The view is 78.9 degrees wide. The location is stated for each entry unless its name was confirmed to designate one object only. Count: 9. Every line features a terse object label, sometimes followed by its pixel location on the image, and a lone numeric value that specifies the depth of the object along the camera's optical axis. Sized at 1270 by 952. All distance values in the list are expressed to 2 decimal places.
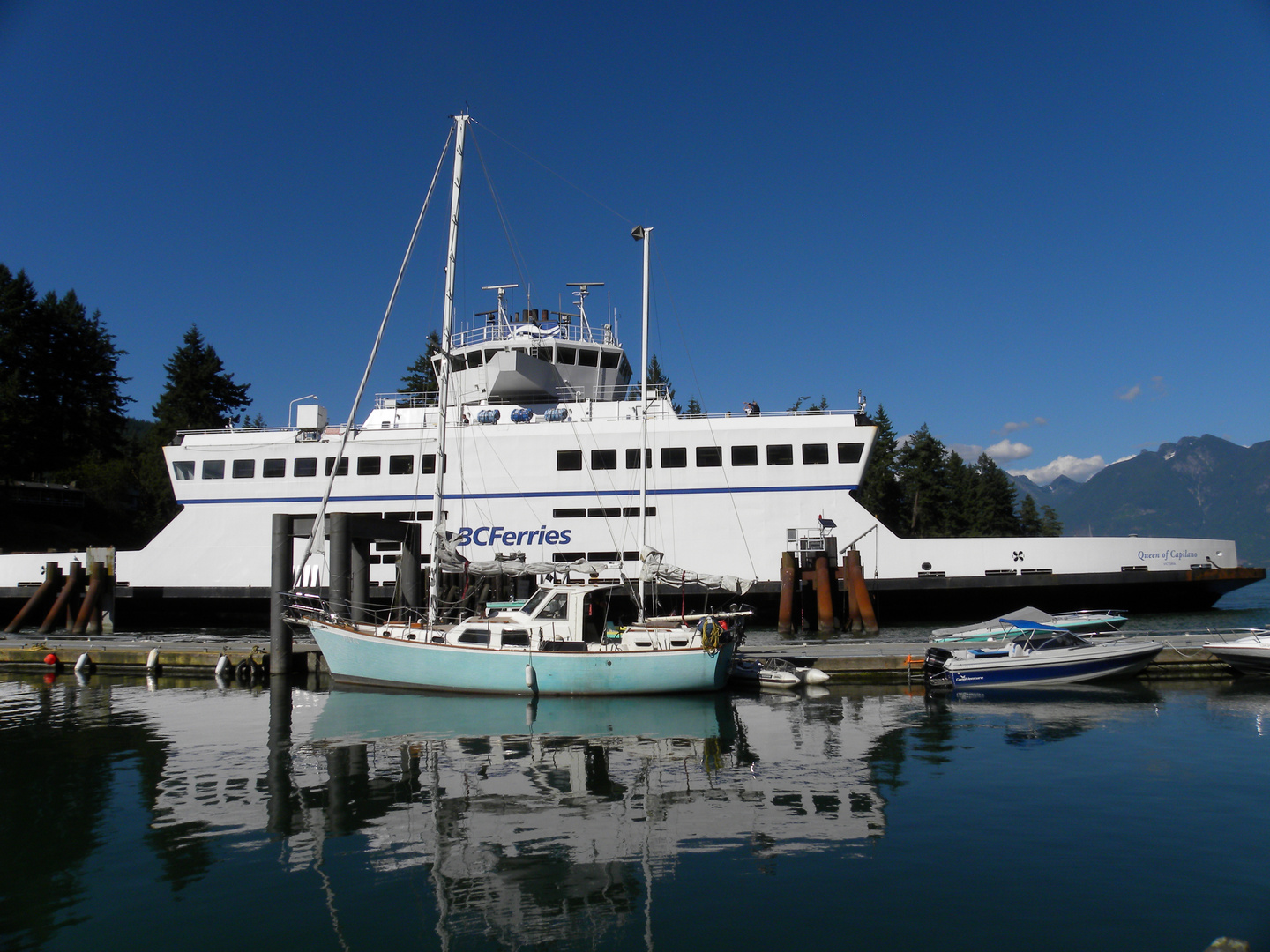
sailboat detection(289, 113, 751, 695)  14.76
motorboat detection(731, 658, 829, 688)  15.84
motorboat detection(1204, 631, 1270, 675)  15.91
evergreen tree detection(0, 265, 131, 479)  40.31
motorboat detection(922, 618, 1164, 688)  15.52
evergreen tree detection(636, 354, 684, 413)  61.66
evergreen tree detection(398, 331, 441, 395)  52.62
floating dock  16.36
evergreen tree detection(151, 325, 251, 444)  52.62
